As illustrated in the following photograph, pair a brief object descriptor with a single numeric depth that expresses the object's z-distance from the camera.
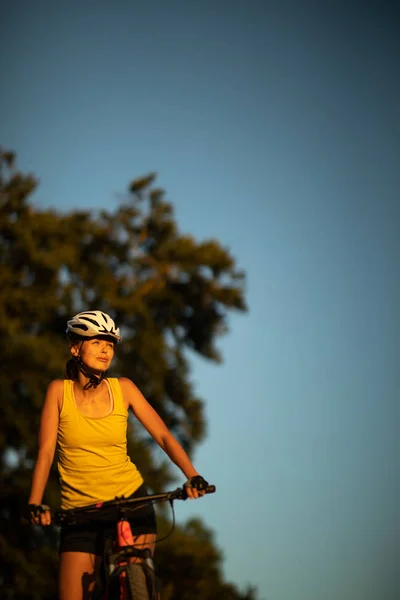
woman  12.11
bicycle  11.50
